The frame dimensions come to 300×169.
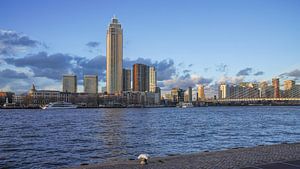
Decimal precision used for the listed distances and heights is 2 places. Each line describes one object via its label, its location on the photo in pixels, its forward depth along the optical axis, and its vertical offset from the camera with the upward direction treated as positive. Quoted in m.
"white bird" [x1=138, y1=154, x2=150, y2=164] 11.12 -2.36
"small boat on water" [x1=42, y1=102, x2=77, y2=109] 147.67 -4.21
